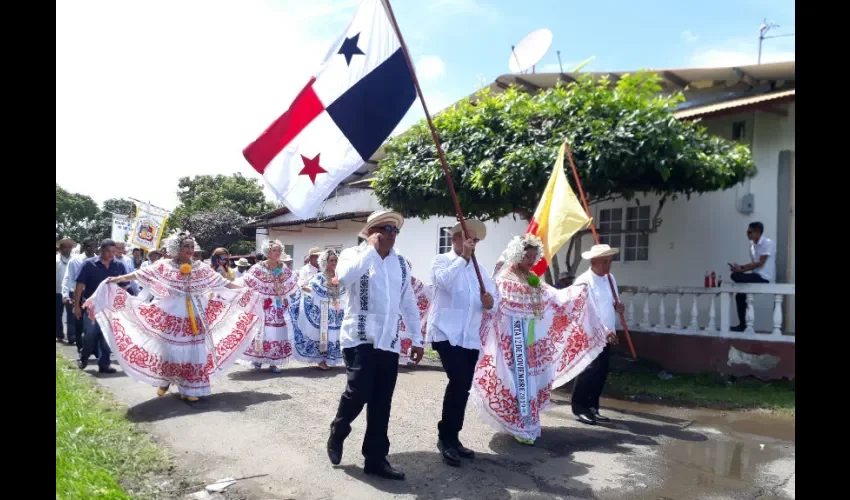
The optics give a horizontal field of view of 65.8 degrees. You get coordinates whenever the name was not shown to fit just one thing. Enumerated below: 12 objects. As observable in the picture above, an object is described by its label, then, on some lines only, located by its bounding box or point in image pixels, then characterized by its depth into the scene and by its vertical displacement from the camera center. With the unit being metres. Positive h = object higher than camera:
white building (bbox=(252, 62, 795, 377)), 9.55 -0.05
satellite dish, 13.95 +4.03
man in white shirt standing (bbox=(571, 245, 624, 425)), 6.93 -1.06
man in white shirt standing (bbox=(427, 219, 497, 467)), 5.33 -0.75
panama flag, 4.80 +0.89
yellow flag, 6.79 +0.20
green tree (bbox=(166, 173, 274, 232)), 37.23 +2.25
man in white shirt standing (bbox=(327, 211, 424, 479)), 4.77 -0.74
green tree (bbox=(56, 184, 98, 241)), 58.69 +1.67
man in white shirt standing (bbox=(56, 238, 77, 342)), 12.26 -0.54
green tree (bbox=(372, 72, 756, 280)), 9.11 +1.28
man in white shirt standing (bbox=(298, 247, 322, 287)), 11.22 -0.55
